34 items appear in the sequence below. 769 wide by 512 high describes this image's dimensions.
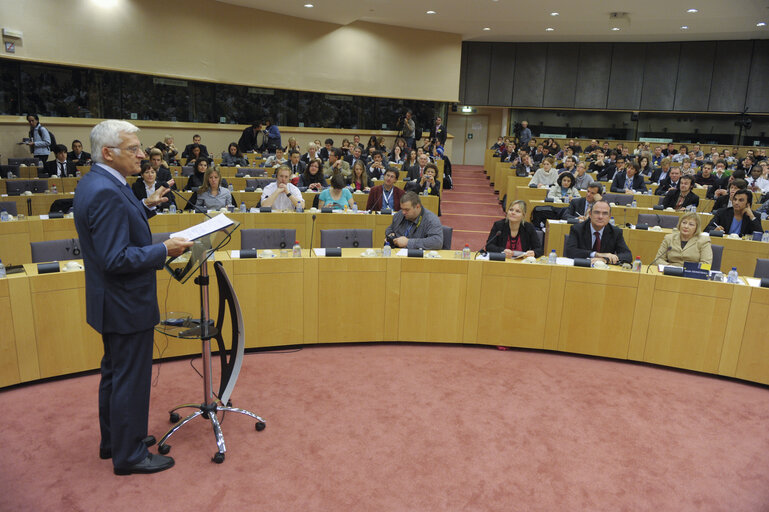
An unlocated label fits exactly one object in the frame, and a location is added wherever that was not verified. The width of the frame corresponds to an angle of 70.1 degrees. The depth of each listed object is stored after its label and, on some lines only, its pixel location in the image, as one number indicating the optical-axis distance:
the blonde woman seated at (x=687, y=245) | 4.96
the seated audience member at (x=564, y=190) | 8.91
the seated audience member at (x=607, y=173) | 11.76
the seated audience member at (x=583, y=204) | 7.18
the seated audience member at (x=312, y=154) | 12.02
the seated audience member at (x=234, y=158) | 12.19
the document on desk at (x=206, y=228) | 2.61
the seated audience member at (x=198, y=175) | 7.61
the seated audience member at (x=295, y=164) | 9.68
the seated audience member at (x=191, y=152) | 11.70
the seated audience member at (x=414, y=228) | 5.09
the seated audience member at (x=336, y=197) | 7.19
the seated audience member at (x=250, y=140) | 13.91
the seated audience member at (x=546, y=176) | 9.95
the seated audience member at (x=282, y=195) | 7.00
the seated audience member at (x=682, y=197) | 8.05
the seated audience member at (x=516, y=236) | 5.05
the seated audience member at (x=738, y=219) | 6.57
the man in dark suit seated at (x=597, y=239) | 5.05
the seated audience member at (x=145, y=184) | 6.62
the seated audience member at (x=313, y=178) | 8.52
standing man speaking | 2.51
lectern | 2.82
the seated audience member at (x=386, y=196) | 7.32
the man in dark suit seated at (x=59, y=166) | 10.07
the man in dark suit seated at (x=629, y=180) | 10.19
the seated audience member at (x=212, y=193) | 6.56
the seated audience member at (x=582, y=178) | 9.88
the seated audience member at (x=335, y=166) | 10.05
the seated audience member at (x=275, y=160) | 11.76
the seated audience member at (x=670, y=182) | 9.71
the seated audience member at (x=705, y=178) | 11.04
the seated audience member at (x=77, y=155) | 10.76
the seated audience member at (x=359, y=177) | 8.78
